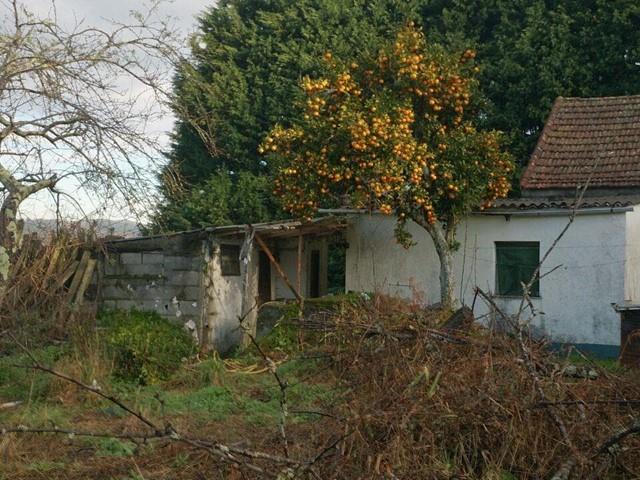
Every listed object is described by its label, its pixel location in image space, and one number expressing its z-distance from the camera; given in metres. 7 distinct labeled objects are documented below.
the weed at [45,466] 6.80
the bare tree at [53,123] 8.15
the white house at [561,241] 15.20
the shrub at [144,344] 11.44
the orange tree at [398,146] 14.37
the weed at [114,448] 6.97
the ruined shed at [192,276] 14.51
